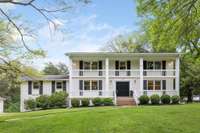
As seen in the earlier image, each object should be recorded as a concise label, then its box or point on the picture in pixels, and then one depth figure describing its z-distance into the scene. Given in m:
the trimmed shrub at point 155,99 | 18.38
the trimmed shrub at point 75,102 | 18.36
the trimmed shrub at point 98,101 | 18.30
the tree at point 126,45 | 26.22
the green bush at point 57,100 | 18.56
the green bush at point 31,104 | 18.77
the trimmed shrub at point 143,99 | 18.25
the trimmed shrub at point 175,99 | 18.42
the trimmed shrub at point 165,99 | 18.46
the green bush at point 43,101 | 18.56
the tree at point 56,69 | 36.88
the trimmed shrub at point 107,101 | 18.18
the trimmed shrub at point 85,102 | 18.41
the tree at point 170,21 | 8.27
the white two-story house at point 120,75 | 19.40
